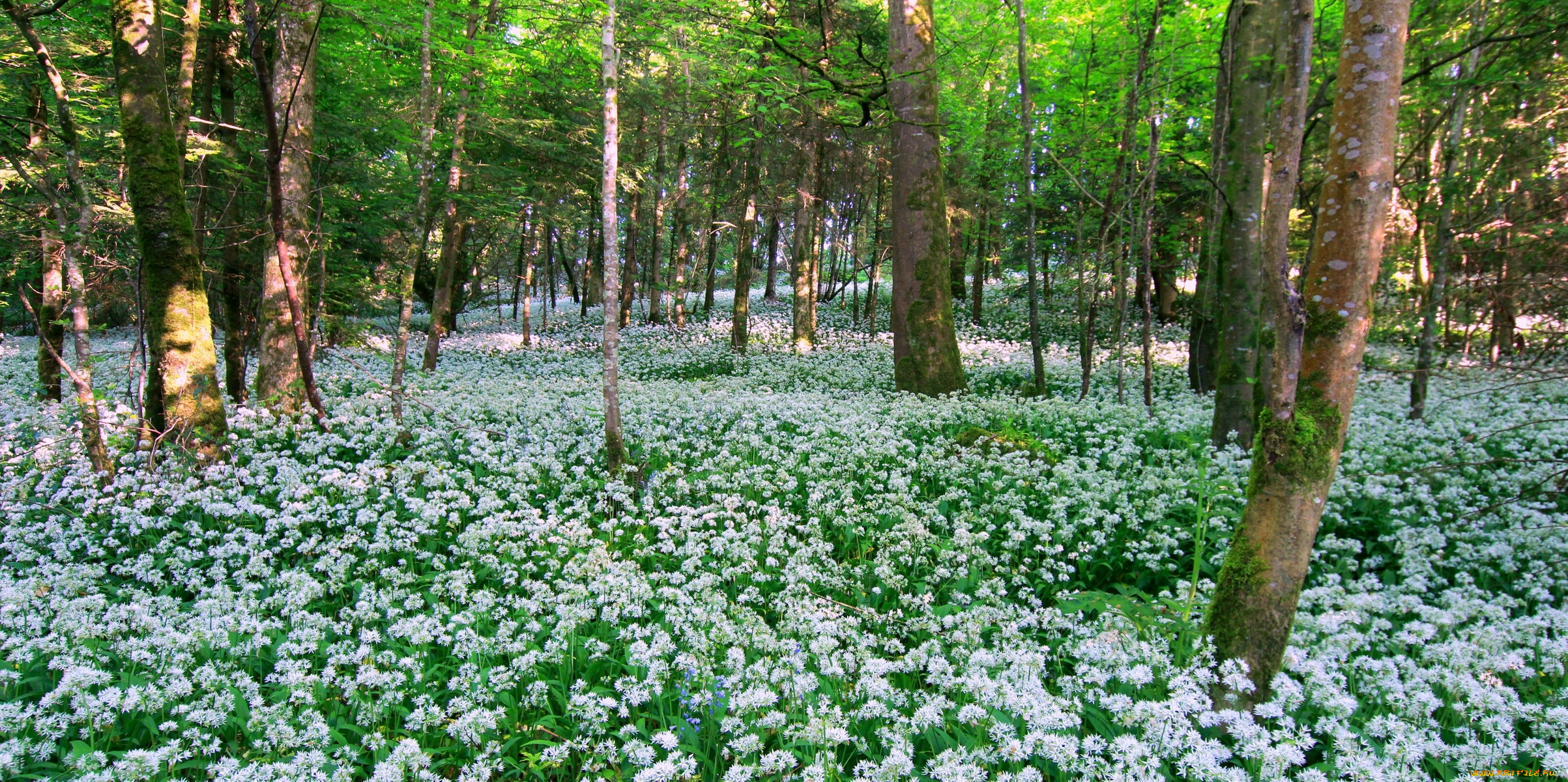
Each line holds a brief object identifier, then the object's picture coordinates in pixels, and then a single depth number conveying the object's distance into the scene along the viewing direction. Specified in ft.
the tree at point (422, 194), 26.58
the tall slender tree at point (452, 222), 33.58
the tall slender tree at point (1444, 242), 26.13
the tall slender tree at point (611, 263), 21.04
